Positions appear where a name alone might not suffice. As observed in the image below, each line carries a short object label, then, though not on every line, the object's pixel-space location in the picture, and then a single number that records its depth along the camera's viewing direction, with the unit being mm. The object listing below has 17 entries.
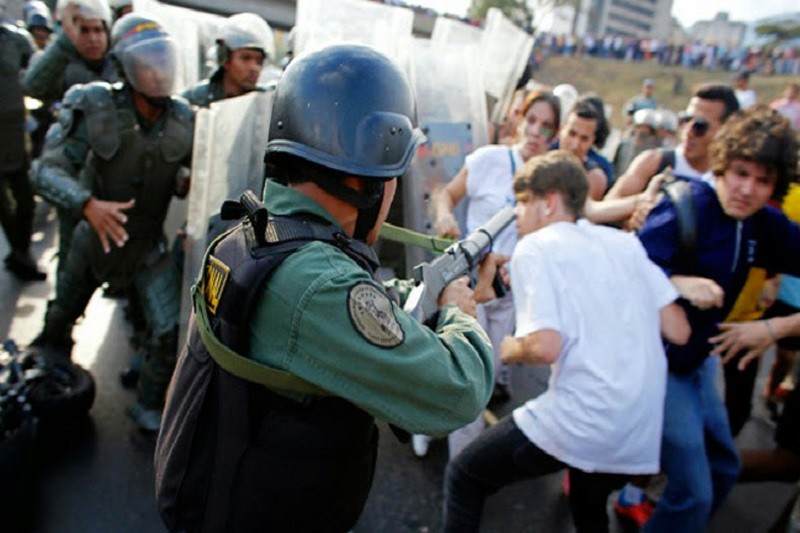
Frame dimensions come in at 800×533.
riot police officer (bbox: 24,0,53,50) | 6738
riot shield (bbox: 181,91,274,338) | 2826
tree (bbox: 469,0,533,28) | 46125
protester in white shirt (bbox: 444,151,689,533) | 1903
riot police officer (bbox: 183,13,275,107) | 3730
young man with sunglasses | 3340
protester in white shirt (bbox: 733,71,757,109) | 10460
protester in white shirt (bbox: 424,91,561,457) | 3178
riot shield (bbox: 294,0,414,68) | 4199
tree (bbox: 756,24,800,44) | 52500
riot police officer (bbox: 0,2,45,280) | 4258
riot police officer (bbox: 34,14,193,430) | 2834
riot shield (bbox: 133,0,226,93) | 5199
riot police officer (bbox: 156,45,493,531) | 1083
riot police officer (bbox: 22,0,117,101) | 4078
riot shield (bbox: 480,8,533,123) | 5258
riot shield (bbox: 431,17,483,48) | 5379
